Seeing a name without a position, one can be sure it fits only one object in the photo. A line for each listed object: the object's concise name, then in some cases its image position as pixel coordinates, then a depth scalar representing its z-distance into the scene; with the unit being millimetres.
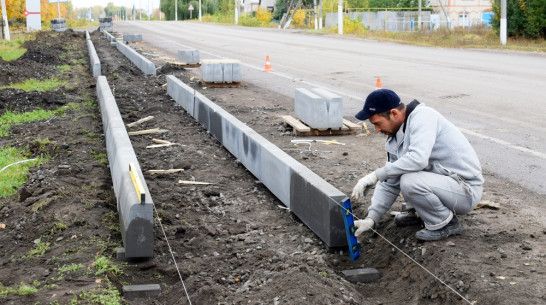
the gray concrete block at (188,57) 22031
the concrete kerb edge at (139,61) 20125
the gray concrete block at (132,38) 36406
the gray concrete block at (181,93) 12492
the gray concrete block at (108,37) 36269
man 5426
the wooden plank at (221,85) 16672
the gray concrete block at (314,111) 9992
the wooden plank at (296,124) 10023
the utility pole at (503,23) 31547
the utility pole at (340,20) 46844
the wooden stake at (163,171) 8594
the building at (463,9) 77062
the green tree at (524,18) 32812
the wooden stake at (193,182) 8073
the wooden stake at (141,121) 11623
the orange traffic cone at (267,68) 20833
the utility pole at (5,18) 39094
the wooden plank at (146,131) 10852
